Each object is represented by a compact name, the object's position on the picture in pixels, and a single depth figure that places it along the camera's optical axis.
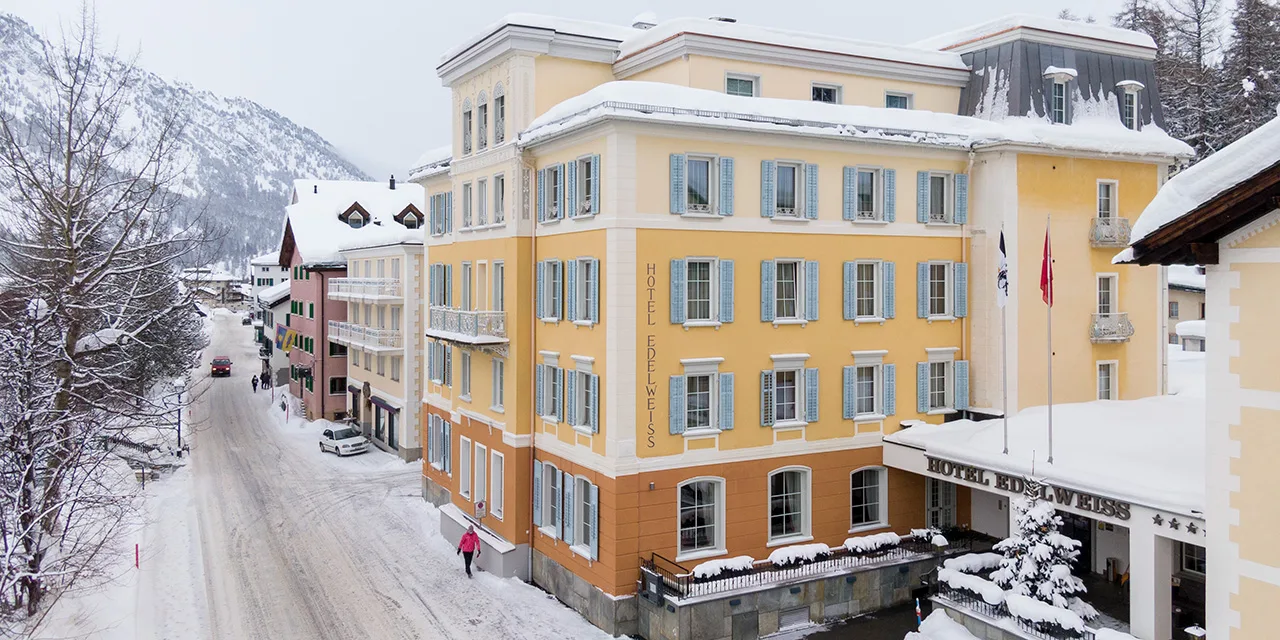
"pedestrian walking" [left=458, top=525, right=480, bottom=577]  30.41
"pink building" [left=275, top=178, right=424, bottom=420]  61.47
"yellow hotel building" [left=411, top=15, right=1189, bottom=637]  25.91
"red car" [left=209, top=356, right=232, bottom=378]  91.06
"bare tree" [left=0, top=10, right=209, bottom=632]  20.69
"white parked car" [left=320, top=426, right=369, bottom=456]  51.53
